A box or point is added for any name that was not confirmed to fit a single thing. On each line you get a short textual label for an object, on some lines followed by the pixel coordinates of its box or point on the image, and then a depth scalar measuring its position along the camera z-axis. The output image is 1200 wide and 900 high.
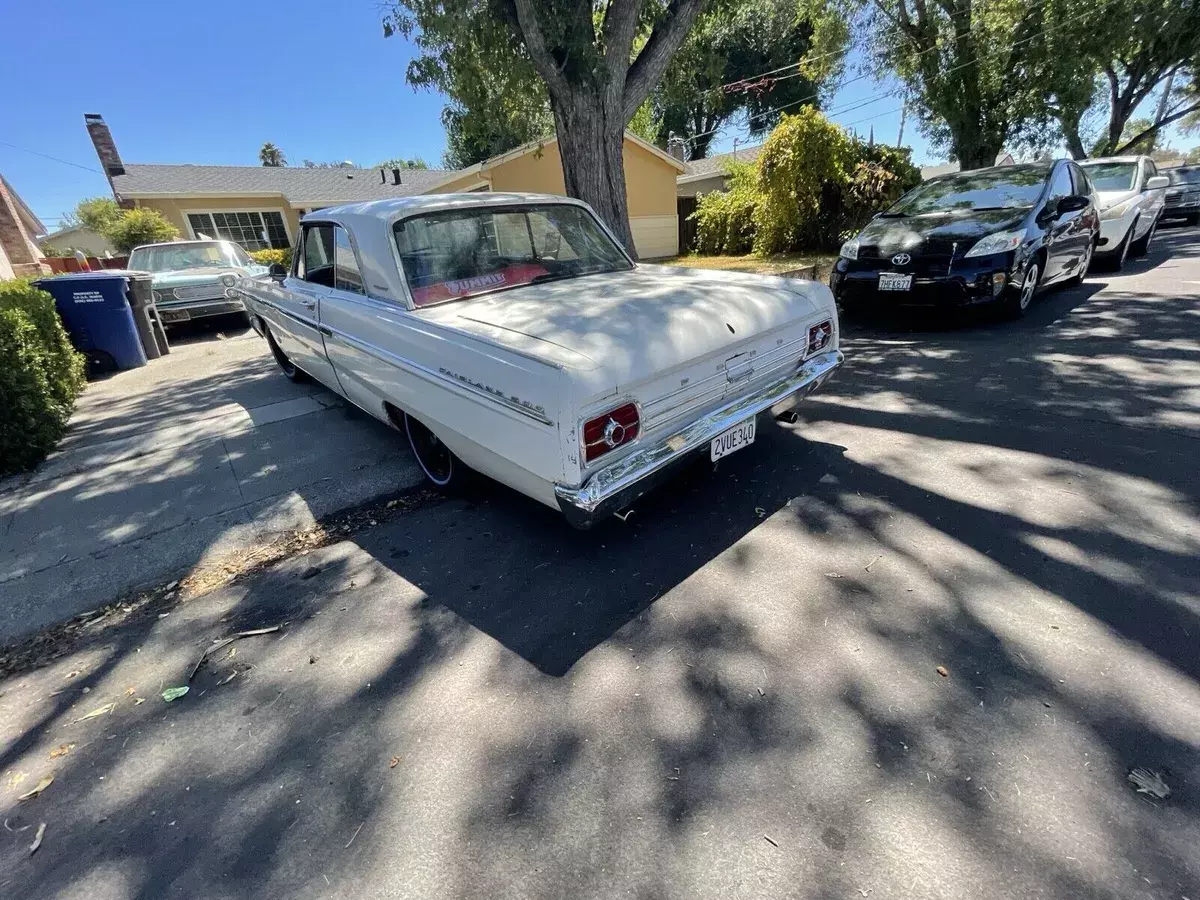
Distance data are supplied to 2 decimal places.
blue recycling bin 7.29
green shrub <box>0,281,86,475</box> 4.43
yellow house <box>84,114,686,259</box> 16.88
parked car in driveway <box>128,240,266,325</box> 9.37
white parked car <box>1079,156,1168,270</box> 8.30
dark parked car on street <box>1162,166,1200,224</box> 14.57
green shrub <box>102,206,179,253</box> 17.89
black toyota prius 5.66
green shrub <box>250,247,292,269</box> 17.84
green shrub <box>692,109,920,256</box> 11.77
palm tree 57.56
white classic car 2.34
